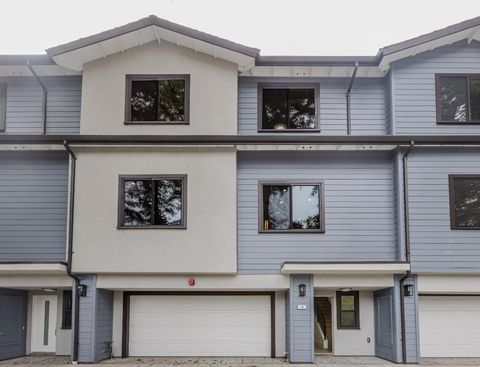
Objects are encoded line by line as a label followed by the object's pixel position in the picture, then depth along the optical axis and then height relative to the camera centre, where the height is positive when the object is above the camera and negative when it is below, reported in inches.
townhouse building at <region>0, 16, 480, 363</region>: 501.7 +30.5
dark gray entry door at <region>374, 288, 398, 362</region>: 495.2 -89.9
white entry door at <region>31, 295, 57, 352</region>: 567.8 -99.7
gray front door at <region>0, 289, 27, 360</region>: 526.3 -94.8
